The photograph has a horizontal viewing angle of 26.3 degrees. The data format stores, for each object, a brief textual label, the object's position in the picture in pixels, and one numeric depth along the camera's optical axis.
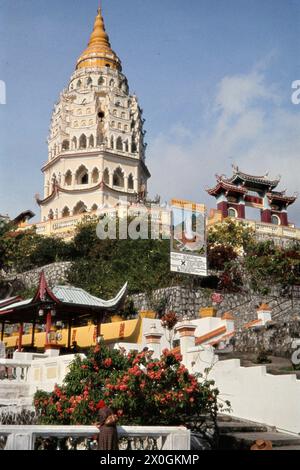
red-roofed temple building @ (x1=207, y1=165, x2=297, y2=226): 46.33
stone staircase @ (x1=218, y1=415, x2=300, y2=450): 11.66
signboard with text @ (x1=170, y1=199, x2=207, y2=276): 29.11
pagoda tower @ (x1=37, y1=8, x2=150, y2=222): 49.44
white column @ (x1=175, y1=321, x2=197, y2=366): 15.91
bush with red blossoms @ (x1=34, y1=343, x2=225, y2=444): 10.41
